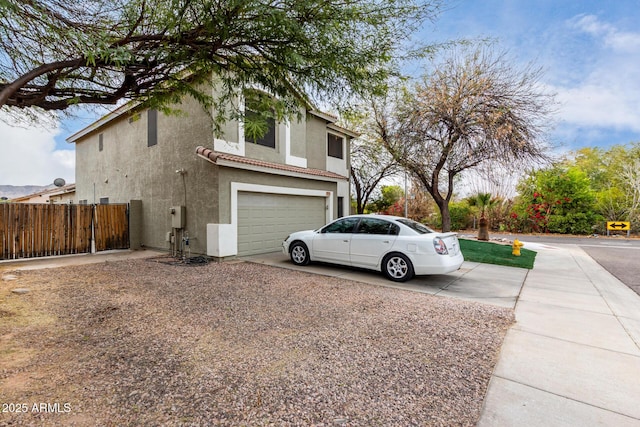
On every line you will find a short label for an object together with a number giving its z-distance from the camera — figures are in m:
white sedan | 6.02
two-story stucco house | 8.80
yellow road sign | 17.56
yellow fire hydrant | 9.99
